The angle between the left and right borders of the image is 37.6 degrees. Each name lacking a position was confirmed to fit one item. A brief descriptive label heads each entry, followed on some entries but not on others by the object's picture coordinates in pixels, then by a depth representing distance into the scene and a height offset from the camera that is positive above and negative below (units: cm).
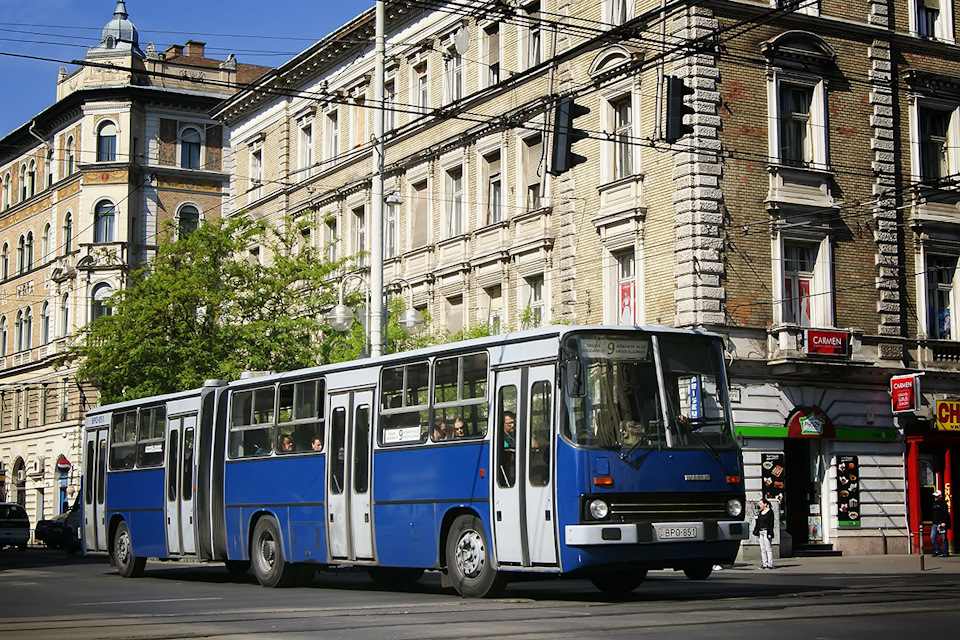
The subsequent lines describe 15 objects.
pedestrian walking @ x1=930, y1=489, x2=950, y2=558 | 3294 -98
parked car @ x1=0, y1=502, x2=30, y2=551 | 4878 -129
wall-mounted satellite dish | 4131 +1301
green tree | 3809 +458
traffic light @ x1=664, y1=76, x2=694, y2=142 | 1903 +509
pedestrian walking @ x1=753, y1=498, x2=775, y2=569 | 2830 -97
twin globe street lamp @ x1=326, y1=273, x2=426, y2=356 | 3094 +370
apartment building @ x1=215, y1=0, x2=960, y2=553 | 3272 +655
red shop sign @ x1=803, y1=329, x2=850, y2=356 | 3281 +330
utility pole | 2827 +546
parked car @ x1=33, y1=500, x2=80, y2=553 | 4600 -150
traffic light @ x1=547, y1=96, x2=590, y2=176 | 1964 +490
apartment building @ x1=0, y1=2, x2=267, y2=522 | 6788 +1409
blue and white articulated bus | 1571 +28
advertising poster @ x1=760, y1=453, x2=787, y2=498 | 3284 +23
